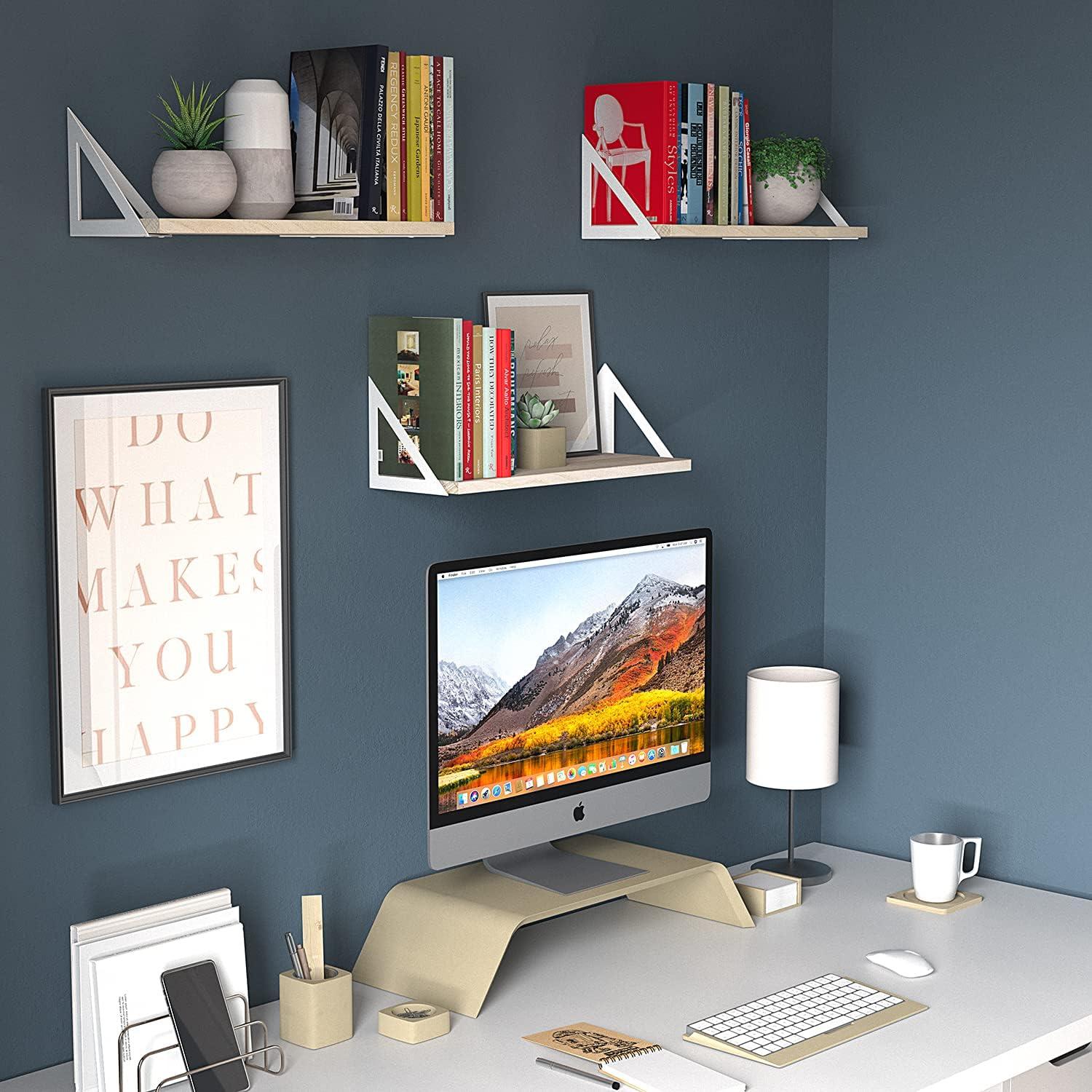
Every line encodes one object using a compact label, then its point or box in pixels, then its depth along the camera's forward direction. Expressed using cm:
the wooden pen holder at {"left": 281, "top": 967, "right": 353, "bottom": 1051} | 226
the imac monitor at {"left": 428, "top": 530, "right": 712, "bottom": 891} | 247
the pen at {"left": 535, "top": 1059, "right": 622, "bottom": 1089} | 213
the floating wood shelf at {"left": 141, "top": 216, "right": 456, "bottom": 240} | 205
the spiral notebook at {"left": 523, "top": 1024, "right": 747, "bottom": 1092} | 211
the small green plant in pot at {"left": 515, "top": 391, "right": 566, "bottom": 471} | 257
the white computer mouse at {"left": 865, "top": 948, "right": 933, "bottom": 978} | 255
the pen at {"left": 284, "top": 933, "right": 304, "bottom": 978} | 232
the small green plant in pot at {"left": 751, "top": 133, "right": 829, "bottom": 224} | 293
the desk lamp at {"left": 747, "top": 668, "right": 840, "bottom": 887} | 300
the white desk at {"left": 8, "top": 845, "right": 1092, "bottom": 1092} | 219
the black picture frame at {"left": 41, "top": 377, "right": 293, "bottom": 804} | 214
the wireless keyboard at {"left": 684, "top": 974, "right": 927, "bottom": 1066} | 226
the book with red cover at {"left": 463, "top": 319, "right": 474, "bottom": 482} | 238
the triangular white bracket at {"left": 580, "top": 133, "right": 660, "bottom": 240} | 271
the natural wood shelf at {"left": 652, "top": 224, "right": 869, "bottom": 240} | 272
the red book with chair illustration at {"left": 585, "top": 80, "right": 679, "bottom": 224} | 272
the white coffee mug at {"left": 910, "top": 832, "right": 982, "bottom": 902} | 288
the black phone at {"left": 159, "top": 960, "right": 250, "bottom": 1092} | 211
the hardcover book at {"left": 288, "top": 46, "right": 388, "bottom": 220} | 225
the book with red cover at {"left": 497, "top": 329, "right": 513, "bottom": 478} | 243
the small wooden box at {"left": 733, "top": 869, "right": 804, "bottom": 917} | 283
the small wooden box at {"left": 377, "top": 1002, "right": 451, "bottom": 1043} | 226
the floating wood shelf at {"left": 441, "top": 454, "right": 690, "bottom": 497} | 241
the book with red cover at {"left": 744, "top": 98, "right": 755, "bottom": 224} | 289
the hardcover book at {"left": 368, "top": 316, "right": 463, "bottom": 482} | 238
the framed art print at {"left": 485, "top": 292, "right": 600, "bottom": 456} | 273
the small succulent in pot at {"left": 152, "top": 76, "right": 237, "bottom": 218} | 210
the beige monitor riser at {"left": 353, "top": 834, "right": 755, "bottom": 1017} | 240
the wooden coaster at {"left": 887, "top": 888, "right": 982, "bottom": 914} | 289
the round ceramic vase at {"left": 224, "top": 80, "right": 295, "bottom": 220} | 217
